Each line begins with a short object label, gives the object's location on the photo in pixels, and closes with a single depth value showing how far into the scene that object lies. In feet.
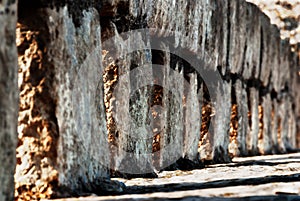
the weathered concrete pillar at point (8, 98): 29.45
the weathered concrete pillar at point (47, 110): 34.76
